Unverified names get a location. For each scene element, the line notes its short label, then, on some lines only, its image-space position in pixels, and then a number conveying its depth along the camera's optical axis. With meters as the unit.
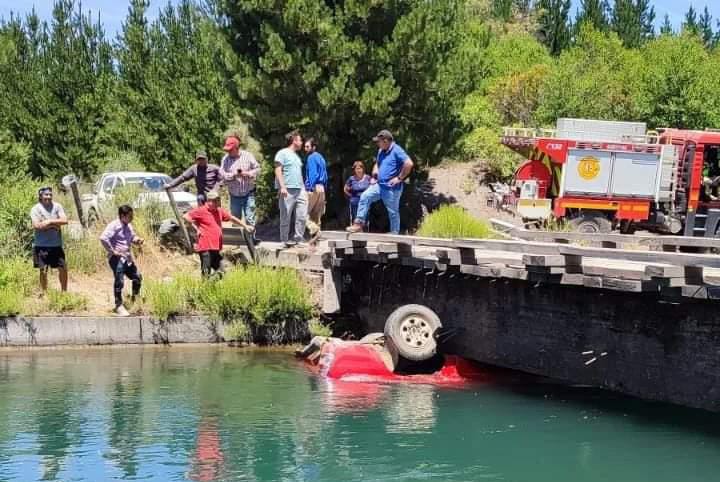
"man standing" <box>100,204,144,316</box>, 14.93
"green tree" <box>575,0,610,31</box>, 56.31
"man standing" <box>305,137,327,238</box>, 16.70
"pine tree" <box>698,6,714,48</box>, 57.82
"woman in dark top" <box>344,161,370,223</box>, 17.17
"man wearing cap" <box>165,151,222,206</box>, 16.27
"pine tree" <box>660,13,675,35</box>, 52.17
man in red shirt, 15.40
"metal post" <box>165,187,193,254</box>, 17.44
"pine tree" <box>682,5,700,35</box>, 52.17
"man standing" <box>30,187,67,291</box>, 14.98
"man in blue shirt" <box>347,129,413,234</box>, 15.45
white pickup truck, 18.64
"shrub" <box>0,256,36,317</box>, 14.54
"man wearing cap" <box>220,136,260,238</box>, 16.05
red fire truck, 21.78
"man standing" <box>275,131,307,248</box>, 15.61
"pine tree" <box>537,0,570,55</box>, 59.00
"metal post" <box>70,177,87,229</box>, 18.28
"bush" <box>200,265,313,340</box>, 15.10
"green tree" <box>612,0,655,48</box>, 54.84
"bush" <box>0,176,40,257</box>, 16.77
